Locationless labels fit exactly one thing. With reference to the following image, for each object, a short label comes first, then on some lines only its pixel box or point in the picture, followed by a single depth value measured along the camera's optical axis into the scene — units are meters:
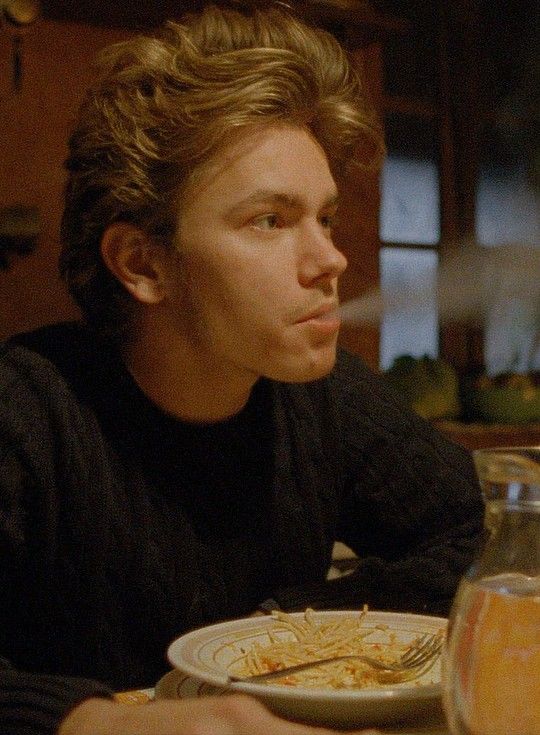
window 3.59
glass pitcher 0.95
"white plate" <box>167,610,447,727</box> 1.02
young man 1.31
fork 1.06
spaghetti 1.08
